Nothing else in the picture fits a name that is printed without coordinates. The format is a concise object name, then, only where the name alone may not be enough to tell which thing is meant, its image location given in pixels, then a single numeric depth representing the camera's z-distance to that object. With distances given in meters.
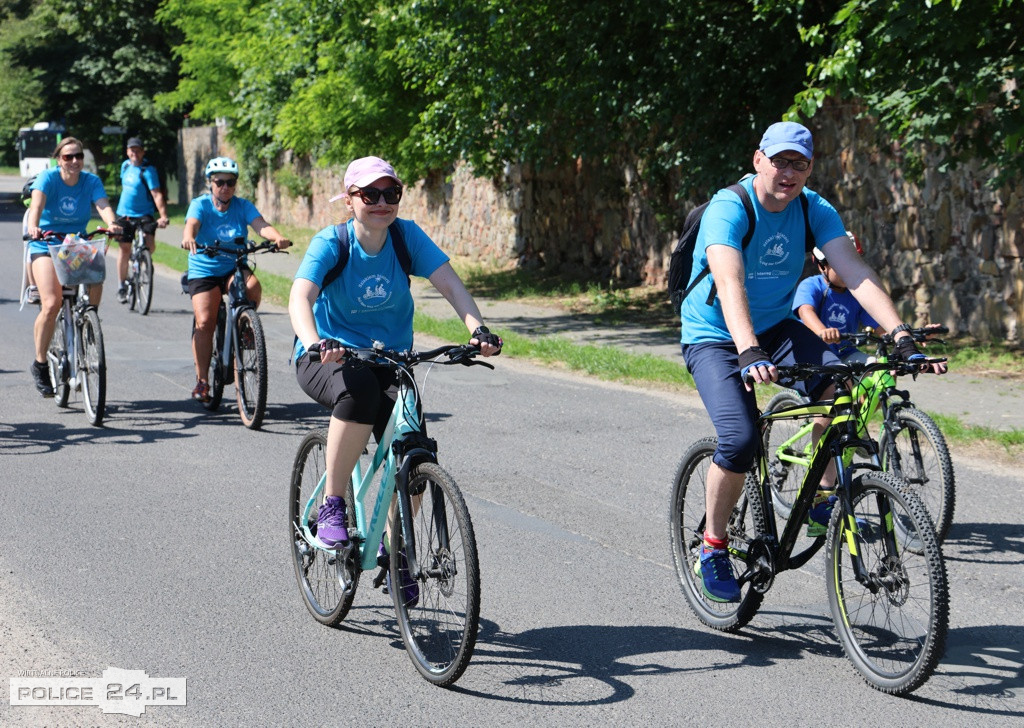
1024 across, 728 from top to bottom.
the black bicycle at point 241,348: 19.03
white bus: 119.87
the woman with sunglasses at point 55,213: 20.23
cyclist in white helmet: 20.16
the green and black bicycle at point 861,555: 8.52
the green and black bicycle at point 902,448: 12.09
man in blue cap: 9.75
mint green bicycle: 8.99
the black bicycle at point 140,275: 33.78
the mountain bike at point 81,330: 19.37
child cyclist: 13.90
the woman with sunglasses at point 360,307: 9.81
